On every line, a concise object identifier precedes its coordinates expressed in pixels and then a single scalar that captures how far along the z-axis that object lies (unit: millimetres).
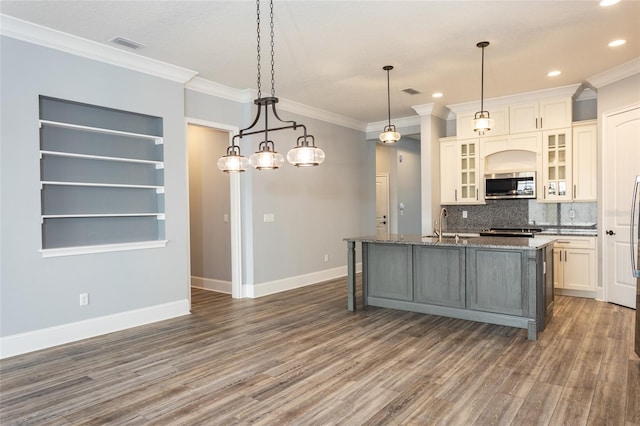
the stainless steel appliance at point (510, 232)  5874
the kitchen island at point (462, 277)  4059
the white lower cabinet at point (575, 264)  5559
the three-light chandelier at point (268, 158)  3242
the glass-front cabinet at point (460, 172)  6637
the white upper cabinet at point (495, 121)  6352
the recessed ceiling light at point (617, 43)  4227
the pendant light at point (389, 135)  4750
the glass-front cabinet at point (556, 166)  5867
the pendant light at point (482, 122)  4253
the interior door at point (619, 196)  5004
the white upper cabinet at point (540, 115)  5875
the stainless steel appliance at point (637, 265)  3138
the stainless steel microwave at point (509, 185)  6160
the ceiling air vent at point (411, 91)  5809
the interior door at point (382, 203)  9773
